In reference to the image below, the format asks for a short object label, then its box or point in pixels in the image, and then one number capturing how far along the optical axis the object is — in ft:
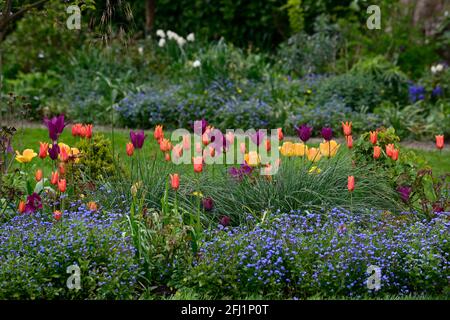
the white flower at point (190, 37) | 43.70
